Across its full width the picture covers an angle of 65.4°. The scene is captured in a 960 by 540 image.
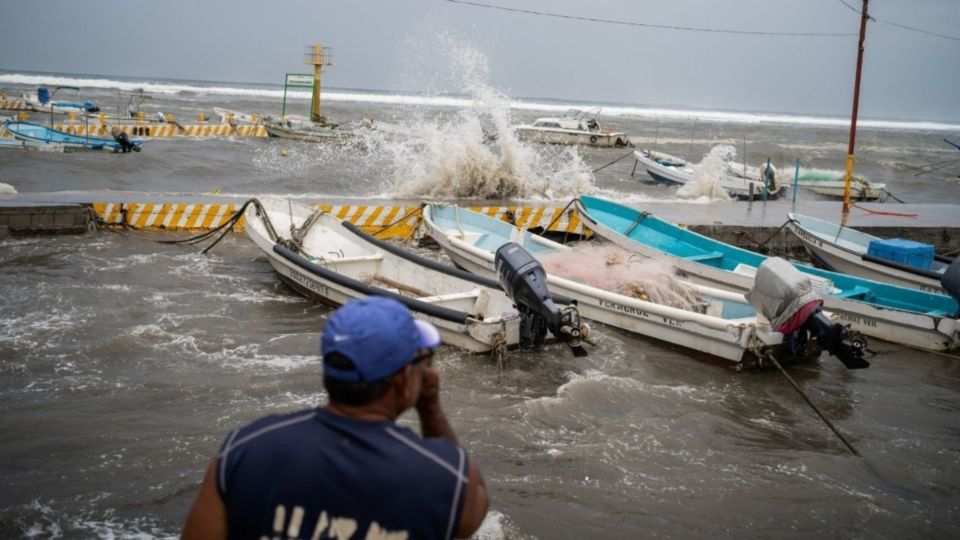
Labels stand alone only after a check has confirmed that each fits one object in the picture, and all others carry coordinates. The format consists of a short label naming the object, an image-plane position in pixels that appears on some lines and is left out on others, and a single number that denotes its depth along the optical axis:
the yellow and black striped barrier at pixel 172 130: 30.17
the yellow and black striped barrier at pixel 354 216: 13.89
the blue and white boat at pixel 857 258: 11.23
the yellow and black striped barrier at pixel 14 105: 44.47
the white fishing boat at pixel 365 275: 8.24
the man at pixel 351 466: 1.87
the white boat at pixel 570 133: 44.56
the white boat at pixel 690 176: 22.78
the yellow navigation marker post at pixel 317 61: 35.25
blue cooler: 11.70
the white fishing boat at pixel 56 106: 41.62
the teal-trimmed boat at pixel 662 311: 8.34
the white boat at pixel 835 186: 23.89
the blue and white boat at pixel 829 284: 9.64
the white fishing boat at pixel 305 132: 35.00
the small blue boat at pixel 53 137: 24.19
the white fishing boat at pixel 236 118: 42.81
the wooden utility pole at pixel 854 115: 16.78
